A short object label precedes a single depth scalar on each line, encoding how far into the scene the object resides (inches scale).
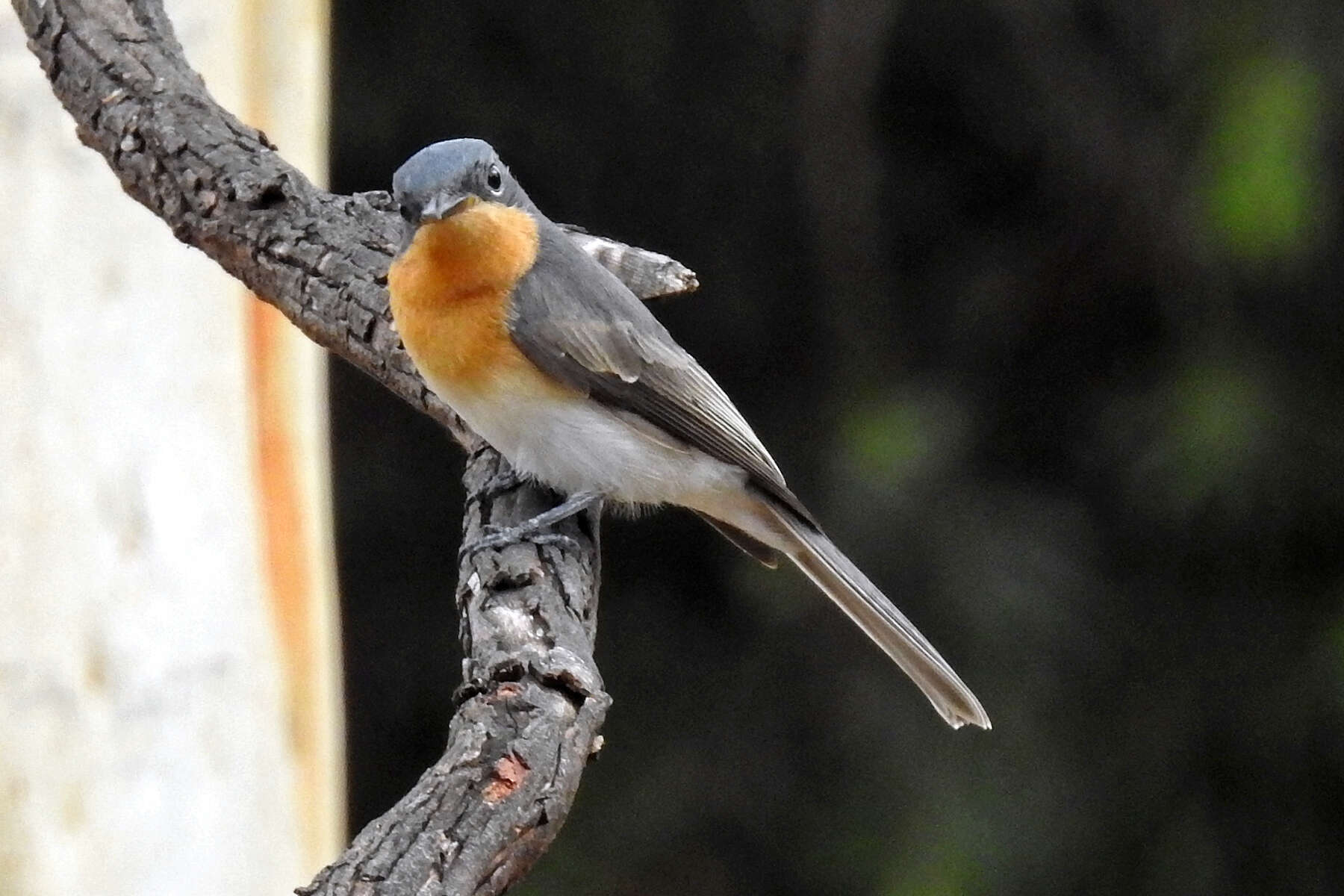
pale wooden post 266.7
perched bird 225.0
